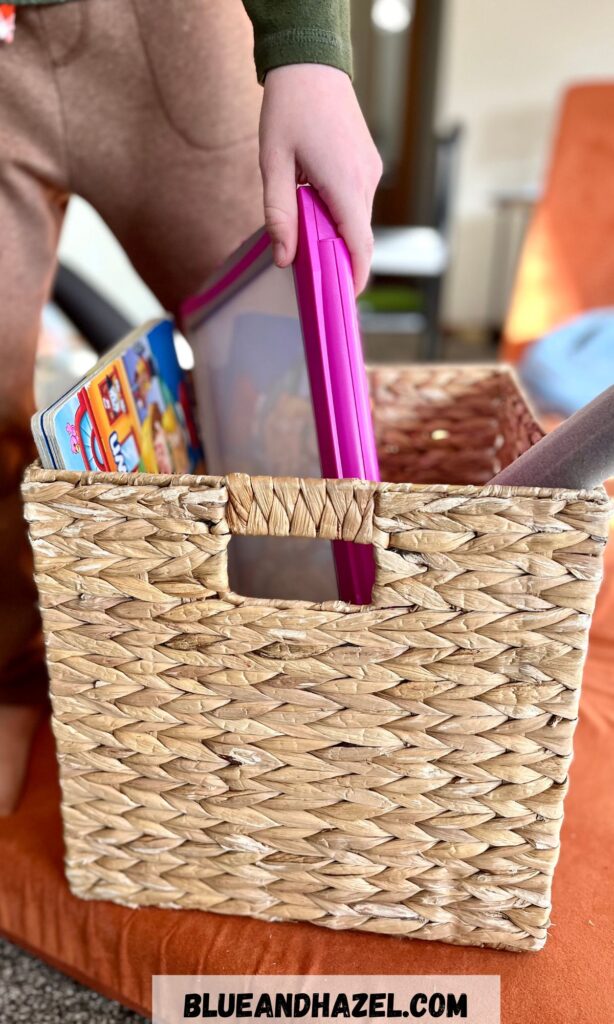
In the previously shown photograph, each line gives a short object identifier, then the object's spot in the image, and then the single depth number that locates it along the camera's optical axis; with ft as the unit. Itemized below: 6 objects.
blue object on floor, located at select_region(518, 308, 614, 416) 4.61
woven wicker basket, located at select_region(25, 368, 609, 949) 1.29
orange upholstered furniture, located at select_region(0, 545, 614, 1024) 1.53
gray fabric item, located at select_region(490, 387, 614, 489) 1.26
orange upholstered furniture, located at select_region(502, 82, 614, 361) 5.96
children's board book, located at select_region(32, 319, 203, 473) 1.45
